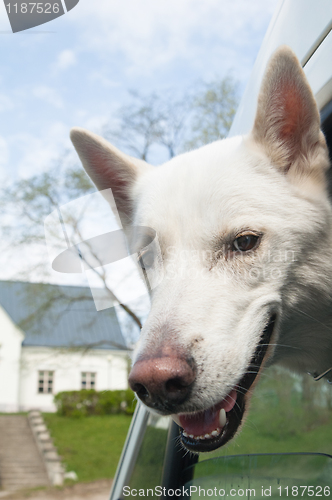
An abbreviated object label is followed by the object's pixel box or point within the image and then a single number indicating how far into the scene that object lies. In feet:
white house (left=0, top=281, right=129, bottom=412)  41.27
